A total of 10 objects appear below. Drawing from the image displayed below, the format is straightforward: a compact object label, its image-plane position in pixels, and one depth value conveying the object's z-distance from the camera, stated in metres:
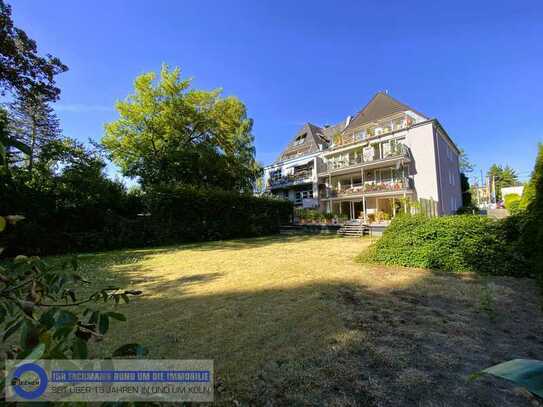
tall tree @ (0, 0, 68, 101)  9.23
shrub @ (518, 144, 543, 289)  5.21
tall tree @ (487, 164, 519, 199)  53.06
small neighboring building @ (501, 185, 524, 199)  24.90
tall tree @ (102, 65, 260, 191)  19.17
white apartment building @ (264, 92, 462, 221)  18.38
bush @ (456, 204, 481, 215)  21.33
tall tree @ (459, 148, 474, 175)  38.16
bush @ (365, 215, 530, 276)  6.27
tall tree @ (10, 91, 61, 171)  24.14
